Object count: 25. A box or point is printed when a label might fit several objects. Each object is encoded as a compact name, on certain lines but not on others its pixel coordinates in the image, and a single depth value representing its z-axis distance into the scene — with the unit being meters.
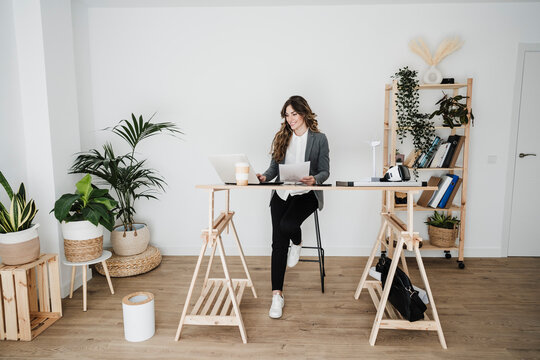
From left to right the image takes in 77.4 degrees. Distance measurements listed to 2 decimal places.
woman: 2.43
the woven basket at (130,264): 3.02
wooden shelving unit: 3.16
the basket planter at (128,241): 3.14
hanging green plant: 3.09
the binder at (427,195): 3.32
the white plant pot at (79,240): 2.47
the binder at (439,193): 3.25
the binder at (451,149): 3.20
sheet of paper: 2.04
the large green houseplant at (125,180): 2.89
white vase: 3.21
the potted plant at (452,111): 3.09
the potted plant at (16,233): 2.12
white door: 3.38
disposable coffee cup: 1.98
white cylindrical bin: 2.06
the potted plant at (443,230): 3.28
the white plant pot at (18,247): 2.11
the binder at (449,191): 3.24
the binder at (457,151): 3.18
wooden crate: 2.08
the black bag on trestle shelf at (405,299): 2.07
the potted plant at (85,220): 2.41
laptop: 1.97
